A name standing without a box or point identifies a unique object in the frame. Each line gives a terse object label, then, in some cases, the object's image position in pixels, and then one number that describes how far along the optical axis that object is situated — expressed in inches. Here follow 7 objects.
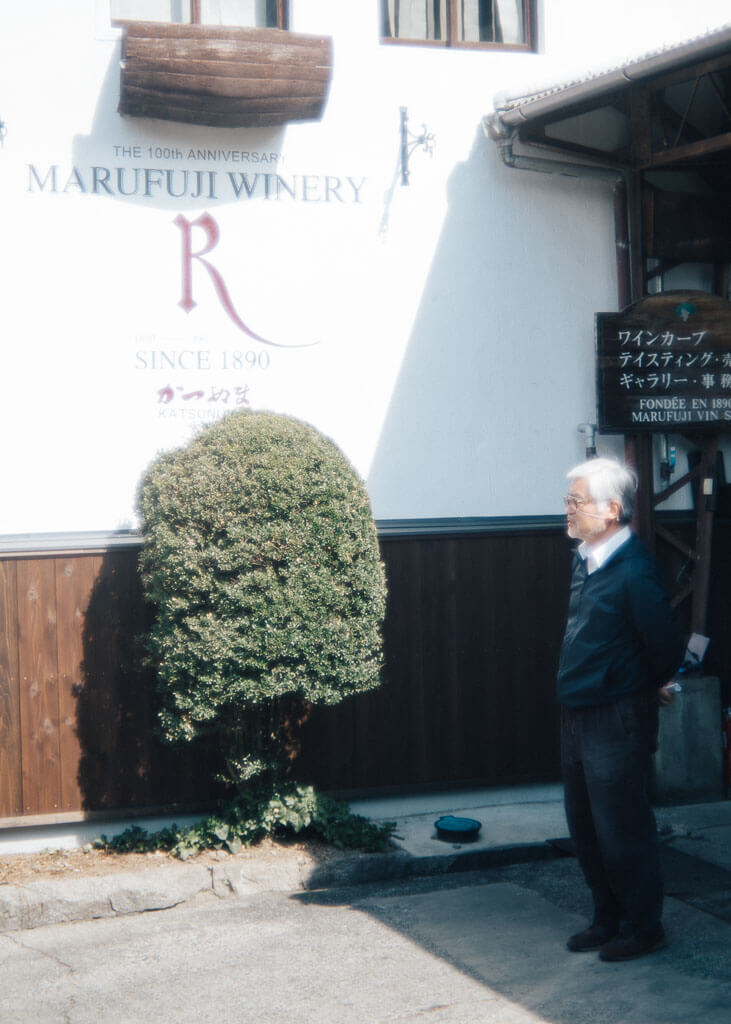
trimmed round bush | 246.1
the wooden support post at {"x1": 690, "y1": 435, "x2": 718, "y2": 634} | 319.6
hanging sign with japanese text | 314.0
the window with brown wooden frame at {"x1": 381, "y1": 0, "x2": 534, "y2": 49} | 311.9
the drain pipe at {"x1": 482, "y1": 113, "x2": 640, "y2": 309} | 315.3
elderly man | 201.9
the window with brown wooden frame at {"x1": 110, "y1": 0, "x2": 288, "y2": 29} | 289.7
